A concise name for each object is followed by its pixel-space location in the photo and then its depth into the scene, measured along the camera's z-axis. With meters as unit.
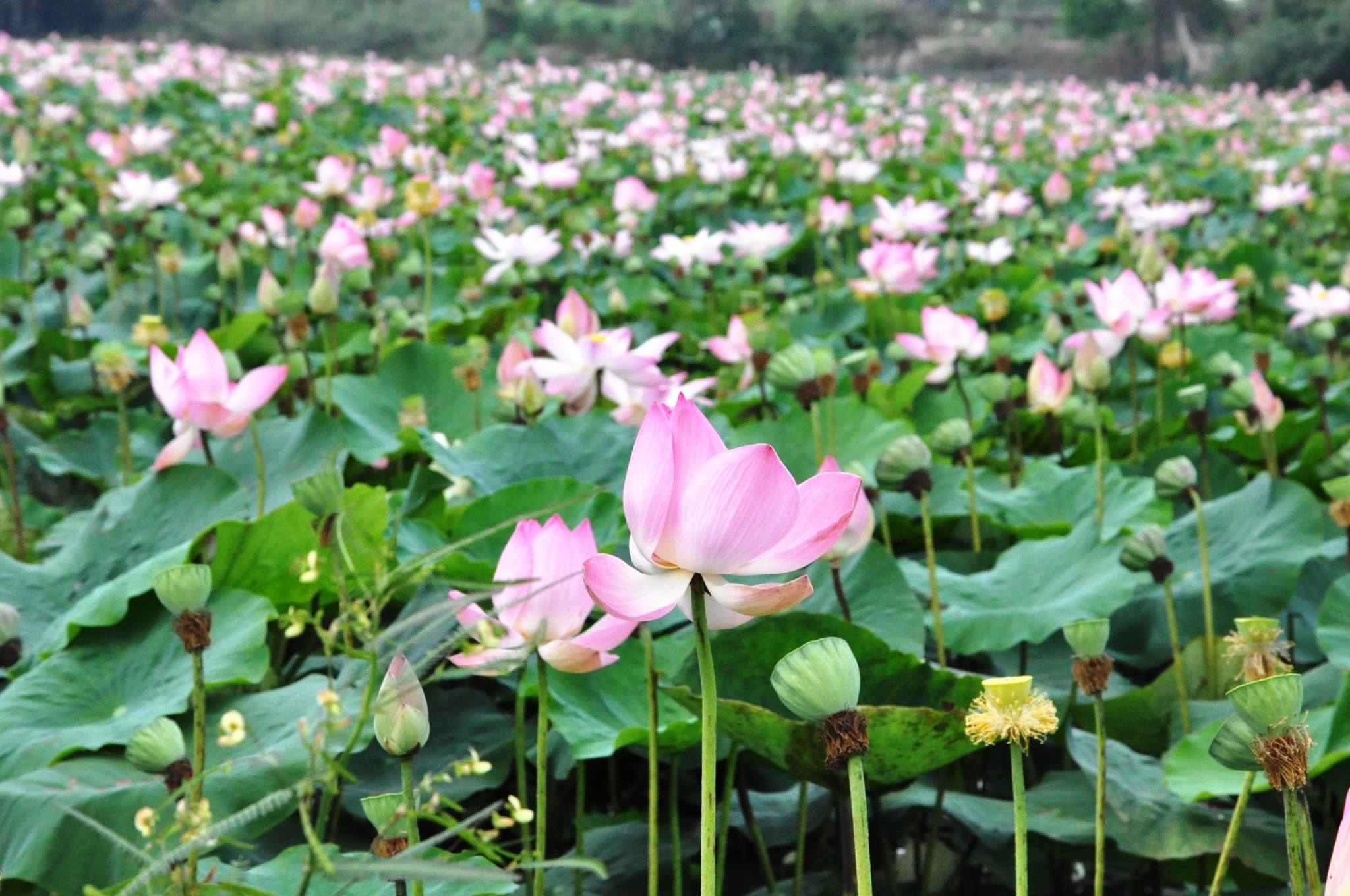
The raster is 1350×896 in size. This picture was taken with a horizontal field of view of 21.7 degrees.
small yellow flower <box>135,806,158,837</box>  2.63
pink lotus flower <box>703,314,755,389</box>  5.43
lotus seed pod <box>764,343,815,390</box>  4.07
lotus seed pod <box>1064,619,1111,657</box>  3.12
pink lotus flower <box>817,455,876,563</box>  3.49
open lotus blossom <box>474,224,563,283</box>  6.83
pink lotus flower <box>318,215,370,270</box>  6.53
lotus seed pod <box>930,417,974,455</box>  4.10
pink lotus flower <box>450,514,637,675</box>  3.03
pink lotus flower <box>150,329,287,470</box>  3.88
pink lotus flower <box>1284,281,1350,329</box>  6.67
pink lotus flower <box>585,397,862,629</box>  2.74
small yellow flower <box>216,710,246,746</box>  2.62
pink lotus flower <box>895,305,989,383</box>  5.52
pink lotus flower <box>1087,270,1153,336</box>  5.16
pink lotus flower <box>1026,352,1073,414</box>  5.16
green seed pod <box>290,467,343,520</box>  3.29
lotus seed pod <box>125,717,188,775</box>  3.01
